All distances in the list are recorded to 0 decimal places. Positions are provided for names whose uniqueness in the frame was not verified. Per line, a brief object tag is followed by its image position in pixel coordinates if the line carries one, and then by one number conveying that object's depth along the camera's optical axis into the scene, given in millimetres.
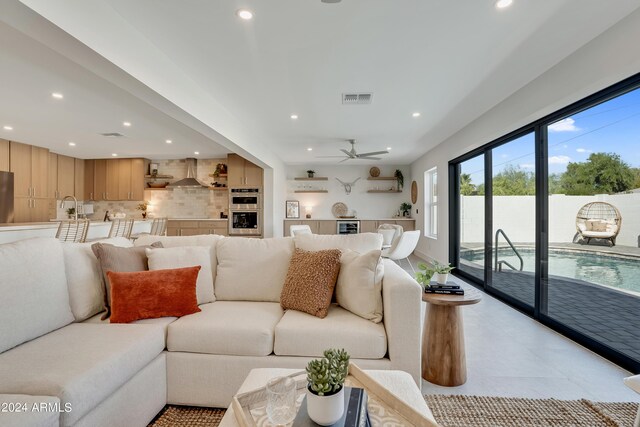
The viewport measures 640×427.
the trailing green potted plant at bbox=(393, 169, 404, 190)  8609
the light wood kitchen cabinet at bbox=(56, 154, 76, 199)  6887
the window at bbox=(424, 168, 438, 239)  7124
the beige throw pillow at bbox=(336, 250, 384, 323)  1905
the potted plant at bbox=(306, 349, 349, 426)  902
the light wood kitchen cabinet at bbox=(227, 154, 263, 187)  7133
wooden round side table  1989
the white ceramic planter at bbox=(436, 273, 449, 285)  2188
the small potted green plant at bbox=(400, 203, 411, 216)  8539
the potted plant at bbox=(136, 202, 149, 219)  7738
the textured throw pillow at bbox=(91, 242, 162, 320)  1938
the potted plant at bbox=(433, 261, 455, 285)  2174
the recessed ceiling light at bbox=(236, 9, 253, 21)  2162
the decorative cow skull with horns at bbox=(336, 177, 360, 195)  8844
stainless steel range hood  7312
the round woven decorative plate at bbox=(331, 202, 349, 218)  8820
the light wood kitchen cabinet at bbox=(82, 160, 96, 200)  7590
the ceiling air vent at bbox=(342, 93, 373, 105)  3688
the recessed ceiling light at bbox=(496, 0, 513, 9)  2047
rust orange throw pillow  1830
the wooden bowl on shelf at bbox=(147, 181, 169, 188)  7685
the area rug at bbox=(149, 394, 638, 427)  1637
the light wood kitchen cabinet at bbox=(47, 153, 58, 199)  6539
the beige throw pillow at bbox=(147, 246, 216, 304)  2141
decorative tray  964
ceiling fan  5870
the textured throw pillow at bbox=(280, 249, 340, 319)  1964
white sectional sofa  1318
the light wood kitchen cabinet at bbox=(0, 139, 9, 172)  5480
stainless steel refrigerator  5391
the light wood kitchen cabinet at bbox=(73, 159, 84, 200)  7355
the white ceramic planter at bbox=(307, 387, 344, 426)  901
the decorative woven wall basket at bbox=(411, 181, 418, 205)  7996
